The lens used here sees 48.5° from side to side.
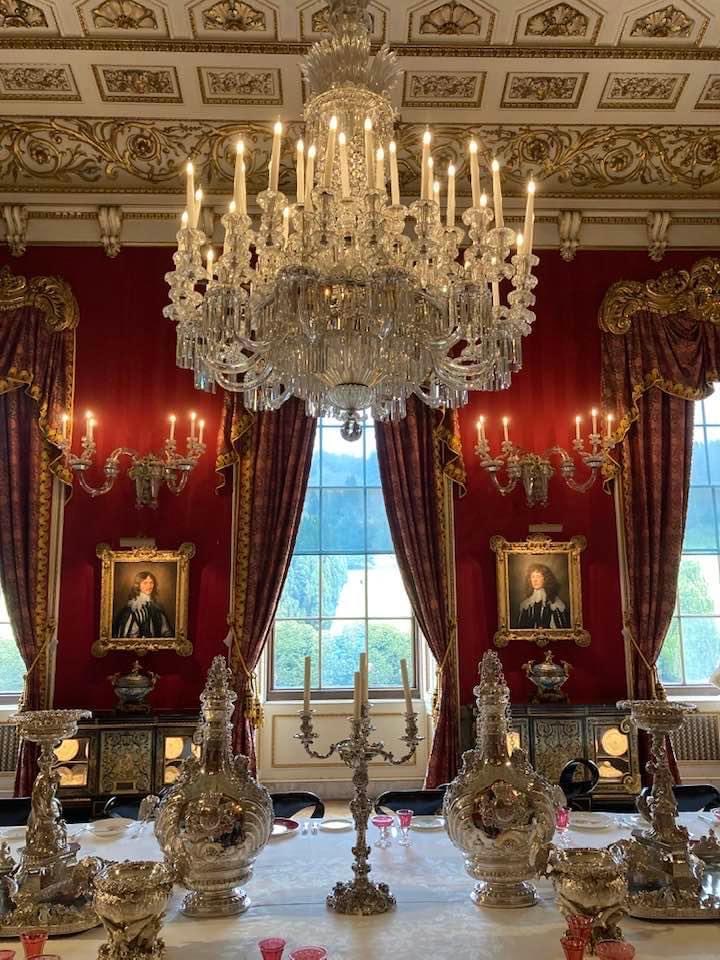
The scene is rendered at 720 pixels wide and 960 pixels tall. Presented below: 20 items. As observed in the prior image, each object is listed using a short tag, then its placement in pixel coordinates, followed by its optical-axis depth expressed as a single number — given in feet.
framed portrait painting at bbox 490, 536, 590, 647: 21.49
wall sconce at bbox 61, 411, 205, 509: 20.86
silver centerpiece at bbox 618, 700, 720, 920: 7.14
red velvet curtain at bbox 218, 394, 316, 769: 20.92
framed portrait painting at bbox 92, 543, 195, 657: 21.02
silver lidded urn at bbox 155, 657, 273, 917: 7.22
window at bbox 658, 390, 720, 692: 23.12
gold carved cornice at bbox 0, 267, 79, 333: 22.13
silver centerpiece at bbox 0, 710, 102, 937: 7.00
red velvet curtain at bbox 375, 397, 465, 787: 21.12
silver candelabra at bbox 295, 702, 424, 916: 7.39
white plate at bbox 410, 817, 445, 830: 10.66
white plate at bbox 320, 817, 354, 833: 10.64
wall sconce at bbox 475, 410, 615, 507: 21.33
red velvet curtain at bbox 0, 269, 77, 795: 20.84
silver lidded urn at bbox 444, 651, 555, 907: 7.33
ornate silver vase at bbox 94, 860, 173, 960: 5.71
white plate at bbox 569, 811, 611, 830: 10.80
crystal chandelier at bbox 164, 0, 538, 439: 11.02
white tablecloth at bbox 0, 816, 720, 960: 6.43
